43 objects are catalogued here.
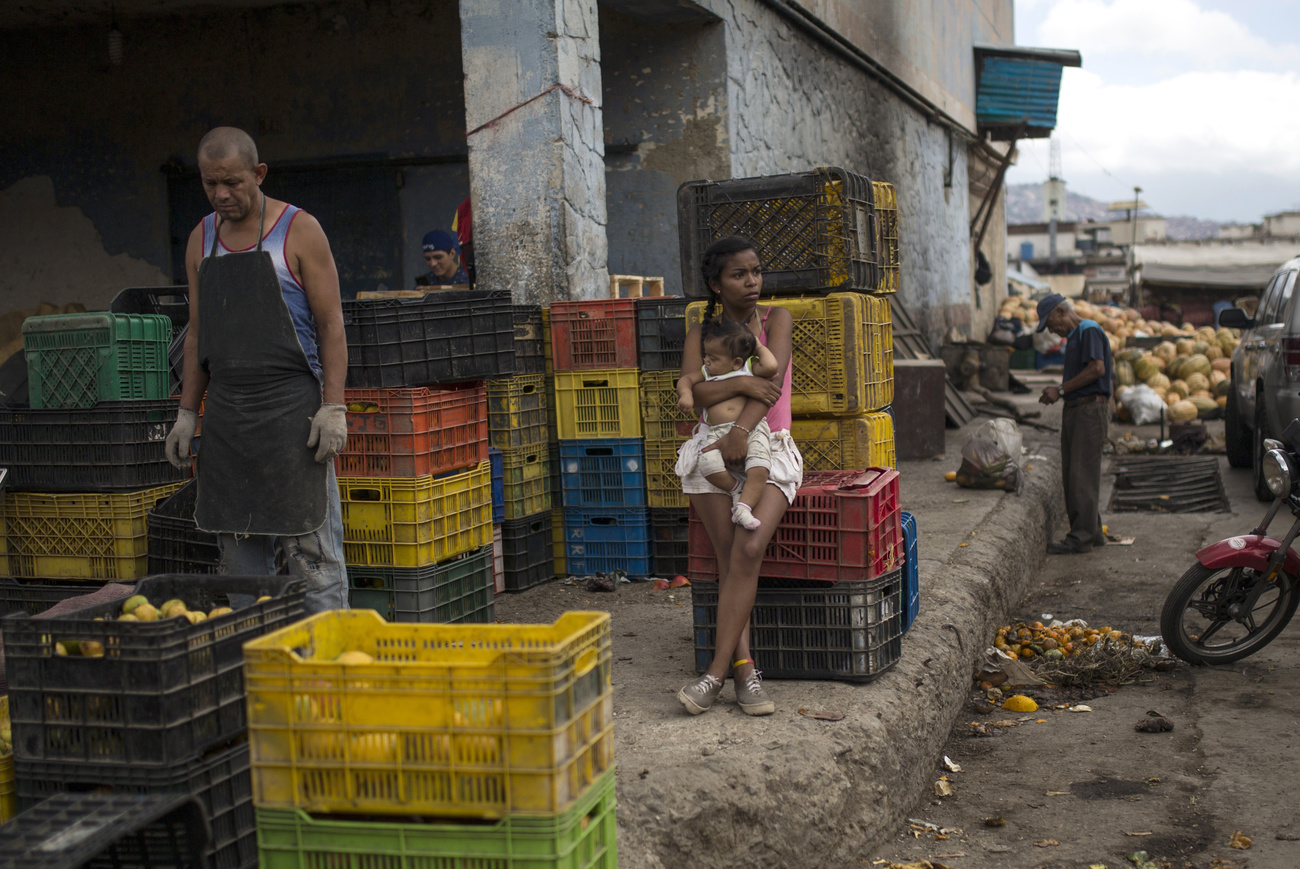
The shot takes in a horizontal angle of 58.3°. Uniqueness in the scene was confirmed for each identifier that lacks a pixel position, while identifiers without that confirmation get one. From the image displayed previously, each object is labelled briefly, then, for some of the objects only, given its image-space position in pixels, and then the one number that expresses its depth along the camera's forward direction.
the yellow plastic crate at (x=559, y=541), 6.96
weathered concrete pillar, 7.36
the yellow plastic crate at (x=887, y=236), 5.61
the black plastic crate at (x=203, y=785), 2.74
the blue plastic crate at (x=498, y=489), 6.58
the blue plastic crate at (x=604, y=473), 6.73
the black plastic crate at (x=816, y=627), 4.55
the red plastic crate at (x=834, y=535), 4.45
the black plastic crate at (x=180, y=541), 4.71
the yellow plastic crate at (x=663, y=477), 6.67
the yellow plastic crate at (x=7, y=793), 2.99
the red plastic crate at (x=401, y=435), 5.04
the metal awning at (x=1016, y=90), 20.86
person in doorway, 7.98
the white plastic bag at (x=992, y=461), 9.56
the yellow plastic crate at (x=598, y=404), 6.67
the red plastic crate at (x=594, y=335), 6.63
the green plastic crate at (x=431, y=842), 2.42
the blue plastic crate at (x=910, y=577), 5.29
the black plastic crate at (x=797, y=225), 5.15
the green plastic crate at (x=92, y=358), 5.11
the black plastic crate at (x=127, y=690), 2.72
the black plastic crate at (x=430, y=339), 5.10
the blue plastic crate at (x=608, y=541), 6.78
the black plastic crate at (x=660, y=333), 6.56
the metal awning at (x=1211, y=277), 30.94
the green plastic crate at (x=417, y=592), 5.08
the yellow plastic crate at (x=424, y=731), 2.42
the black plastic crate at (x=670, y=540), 6.75
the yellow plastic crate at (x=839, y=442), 5.14
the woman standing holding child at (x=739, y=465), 4.32
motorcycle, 6.04
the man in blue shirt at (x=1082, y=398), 8.77
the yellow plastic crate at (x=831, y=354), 5.04
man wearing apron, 3.80
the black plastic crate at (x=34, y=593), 5.16
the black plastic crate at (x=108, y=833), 2.41
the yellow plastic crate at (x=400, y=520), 5.03
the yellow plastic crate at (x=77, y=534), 5.04
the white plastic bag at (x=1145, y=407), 16.23
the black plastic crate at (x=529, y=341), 6.66
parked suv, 9.55
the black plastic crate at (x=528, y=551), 6.62
